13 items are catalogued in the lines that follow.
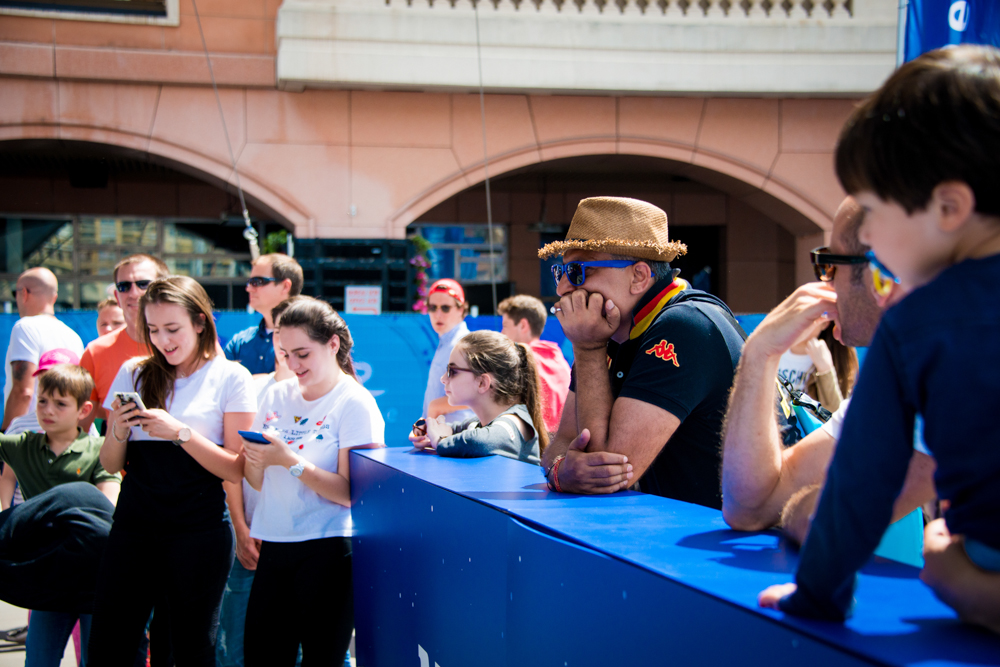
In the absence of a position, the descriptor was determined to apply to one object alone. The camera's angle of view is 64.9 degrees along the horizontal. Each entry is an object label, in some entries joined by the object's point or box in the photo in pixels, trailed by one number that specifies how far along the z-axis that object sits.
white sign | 10.62
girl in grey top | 3.10
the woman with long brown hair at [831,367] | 4.21
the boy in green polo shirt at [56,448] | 3.89
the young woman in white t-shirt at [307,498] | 2.93
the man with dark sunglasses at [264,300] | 4.86
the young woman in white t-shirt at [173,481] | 2.98
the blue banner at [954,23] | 3.94
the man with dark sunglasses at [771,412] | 1.40
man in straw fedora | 1.97
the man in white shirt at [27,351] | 4.78
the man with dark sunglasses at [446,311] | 6.53
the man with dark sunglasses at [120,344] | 4.28
